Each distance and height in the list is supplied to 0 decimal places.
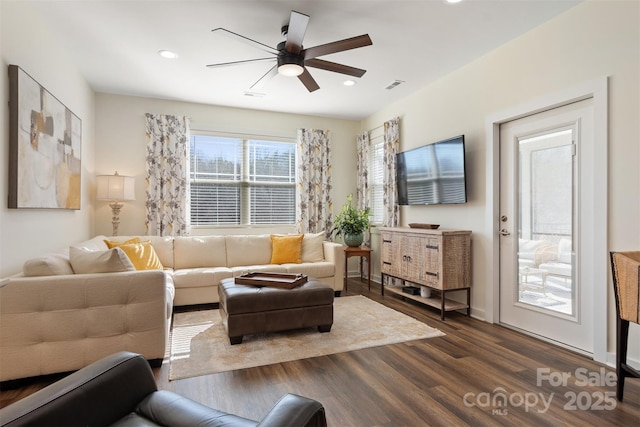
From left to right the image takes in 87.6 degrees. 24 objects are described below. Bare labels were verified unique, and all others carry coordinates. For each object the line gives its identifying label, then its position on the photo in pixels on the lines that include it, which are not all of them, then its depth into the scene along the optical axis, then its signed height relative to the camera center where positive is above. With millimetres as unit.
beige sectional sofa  2143 -686
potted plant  5074 -198
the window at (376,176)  5612 +633
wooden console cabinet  3535 -544
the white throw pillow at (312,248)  4816 -516
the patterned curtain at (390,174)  4969 +594
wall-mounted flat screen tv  3752 +495
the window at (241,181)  5227 +510
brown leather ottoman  2867 -852
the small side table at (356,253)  4965 -598
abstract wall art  2387 +540
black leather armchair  955 -630
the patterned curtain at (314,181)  5613 +541
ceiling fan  2561 +1353
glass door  2740 -119
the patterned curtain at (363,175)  5707 +669
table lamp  4180 +313
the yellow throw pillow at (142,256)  3588 -481
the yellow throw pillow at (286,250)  4652 -523
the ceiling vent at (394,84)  4262 +1687
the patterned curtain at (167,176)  4781 +534
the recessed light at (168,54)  3419 +1648
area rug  2553 -1140
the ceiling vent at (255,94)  4651 +1666
